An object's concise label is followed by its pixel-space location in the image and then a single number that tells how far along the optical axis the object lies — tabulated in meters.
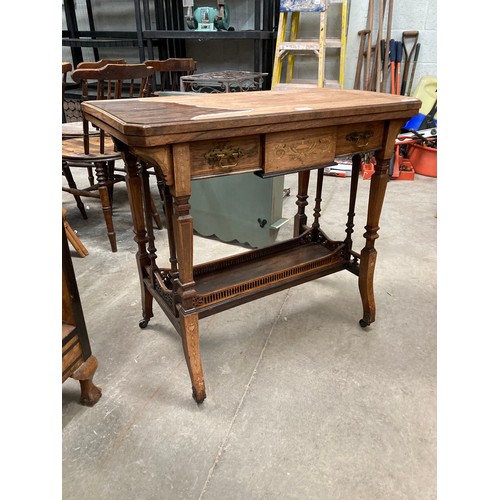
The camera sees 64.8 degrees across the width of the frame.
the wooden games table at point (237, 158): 1.07
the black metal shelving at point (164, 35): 3.91
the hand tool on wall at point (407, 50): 4.00
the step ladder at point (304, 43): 3.68
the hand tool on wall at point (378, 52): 3.87
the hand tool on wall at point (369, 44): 3.89
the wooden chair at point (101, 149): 2.05
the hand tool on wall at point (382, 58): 4.04
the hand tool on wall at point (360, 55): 4.09
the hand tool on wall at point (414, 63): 4.04
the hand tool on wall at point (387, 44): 3.80
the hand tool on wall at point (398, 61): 4.03
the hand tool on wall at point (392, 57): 4.04
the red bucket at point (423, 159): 3.70
